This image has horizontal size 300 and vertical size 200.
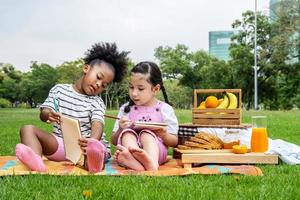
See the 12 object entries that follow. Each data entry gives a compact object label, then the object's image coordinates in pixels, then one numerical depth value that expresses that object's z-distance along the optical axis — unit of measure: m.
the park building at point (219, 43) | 57.12
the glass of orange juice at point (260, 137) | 3.87
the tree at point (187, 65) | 34.88
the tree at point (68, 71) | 38.31
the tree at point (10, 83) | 41.69
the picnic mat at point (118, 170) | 3.00
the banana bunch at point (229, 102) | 4.52
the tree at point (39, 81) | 40.91
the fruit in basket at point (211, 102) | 4.53
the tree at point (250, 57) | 31.47
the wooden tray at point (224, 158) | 3.55
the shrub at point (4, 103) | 39.38
